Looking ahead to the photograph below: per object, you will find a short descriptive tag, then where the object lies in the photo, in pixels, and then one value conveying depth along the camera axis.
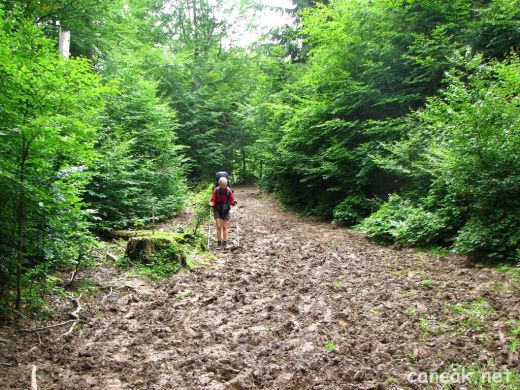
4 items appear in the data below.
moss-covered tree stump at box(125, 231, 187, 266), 6.86
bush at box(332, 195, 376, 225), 11.10
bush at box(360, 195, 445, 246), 7.45
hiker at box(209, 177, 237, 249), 8.84
